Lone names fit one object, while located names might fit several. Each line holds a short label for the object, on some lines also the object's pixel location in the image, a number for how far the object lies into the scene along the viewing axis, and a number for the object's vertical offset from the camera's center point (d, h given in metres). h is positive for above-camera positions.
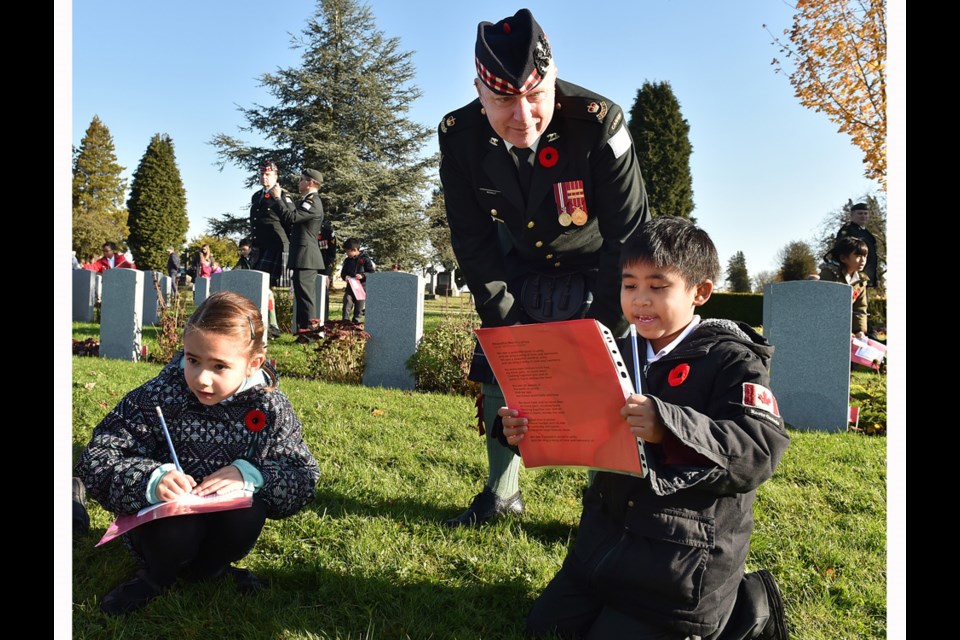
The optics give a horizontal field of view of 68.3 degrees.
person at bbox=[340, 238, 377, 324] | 13.94 +0.90
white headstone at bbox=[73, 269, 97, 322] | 14.03 +0.25
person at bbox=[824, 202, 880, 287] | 9.27 +1.15
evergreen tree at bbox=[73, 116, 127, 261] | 31.84 +6.54
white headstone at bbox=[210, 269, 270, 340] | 7.66 +0.29
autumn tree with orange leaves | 10.32 +3.93
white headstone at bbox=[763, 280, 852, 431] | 5.93 -0.27
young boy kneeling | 1.95 -0.48
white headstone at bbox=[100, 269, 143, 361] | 8.64 -0.11
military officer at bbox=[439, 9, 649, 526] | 2.75 +0.52
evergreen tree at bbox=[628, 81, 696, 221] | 28.47 +7.09
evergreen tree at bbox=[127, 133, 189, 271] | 38.66 +5.39
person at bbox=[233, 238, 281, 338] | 10.43 -0.13
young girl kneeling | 2.36 -0.51
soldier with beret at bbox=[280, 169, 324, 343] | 10.05 +0.90
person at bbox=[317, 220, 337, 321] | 12.14 +1.17
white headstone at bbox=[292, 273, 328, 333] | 11.37 +0.27
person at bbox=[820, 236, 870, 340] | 8.28 +0.60
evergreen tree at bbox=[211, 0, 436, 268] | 20.80 +5.83
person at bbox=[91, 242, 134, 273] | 17.88 +1.27
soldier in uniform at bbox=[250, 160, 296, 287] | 10.45 +1.21
